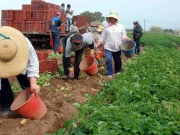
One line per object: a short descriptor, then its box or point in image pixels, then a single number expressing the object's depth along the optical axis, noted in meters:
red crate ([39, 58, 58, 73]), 7.27
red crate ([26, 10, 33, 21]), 13.81
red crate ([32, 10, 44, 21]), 13.50
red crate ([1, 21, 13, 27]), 14.09
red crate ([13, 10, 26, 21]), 13.82
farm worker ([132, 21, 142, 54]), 15.00
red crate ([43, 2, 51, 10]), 13.54
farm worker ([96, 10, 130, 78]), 7.89
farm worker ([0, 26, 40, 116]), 3.58
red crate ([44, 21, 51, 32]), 13.30
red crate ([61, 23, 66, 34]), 13.90
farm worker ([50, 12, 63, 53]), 12.32
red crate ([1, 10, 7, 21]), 14.30
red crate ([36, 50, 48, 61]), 8.97
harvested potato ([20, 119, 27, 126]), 3.83
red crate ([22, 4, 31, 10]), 14.11
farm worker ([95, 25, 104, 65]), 12.45
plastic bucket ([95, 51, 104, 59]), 9.61
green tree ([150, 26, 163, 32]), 78.61
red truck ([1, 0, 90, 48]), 13.40
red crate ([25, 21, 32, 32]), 13.58
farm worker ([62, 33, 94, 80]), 6.20
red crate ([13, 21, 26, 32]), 13.70
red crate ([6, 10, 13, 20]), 14.06
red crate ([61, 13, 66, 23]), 14.03
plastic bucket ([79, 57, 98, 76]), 6.93
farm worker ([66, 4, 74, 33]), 14.65
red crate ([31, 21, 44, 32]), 13.44
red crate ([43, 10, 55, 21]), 13.34
